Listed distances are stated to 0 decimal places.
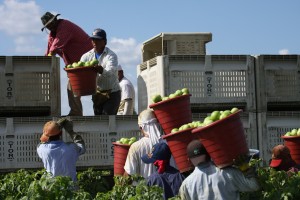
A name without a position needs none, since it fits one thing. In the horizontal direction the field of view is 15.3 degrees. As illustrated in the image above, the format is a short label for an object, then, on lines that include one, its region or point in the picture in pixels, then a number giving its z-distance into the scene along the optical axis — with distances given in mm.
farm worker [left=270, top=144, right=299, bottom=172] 10978
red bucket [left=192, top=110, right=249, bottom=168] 8231
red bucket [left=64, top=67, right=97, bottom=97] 12582
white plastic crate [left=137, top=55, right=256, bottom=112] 12881
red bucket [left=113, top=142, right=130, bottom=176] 11331
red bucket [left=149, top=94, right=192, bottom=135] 10246
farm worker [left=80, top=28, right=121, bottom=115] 13255
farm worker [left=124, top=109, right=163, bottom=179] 10166
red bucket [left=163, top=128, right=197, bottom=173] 9508
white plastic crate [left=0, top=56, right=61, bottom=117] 12656
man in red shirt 14153
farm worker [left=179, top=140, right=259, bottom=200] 8012
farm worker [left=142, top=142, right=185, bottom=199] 9327
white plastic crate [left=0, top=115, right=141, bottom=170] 12036
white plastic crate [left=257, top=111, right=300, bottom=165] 12485
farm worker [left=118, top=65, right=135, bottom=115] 15051
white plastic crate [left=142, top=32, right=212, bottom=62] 14474
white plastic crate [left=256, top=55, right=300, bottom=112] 13073
